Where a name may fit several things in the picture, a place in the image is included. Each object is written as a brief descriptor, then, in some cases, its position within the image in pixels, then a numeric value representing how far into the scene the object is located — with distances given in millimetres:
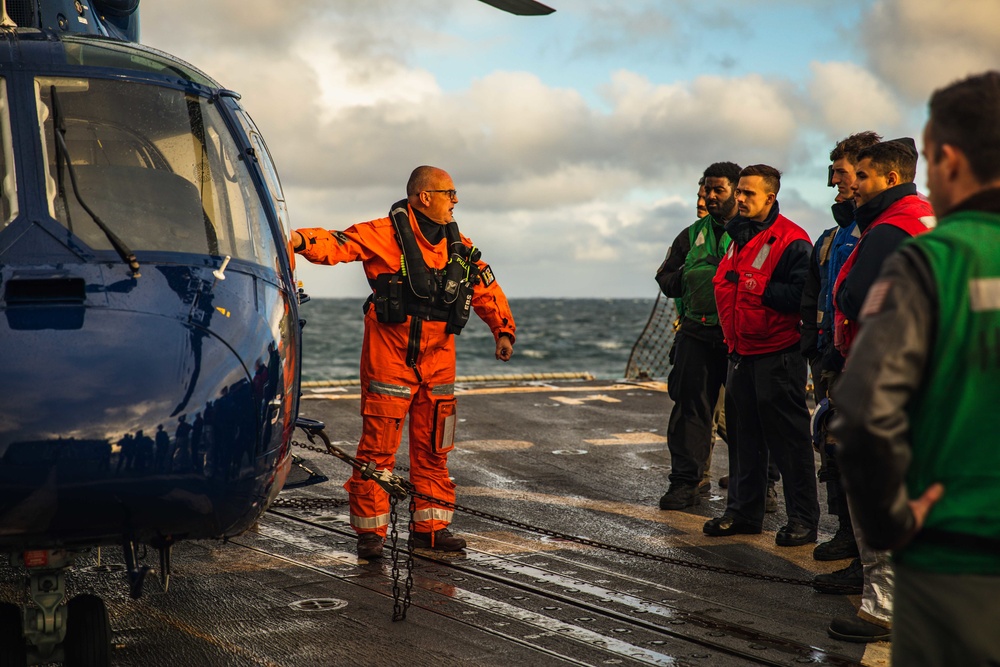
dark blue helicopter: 3152
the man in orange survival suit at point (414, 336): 5730
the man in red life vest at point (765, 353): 6043
